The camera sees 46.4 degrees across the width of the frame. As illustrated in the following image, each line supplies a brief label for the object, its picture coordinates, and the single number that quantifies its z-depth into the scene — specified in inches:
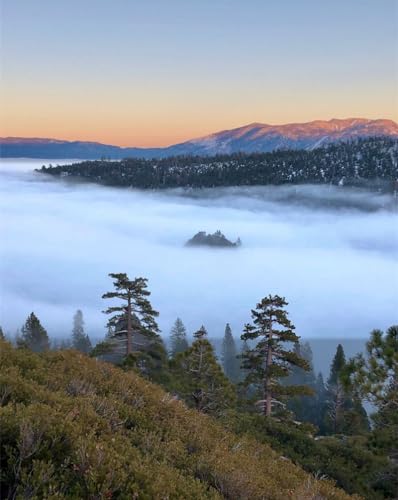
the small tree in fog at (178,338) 3281.5
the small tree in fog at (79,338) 3161.9
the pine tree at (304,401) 2568.9
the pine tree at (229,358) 3560.5
